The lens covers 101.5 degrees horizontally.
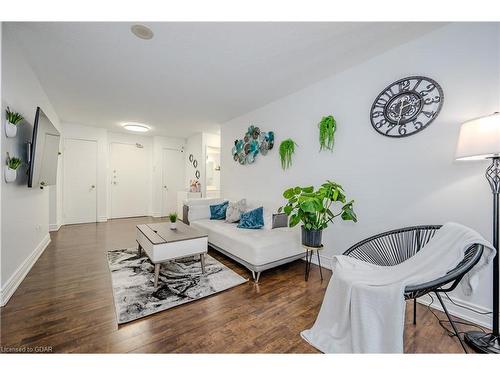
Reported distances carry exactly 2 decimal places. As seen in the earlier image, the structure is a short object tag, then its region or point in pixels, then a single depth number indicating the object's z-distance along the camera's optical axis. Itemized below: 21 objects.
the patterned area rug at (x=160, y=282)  1.77
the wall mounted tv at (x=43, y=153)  2.11
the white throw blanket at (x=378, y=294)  1.15
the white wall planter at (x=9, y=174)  1.80
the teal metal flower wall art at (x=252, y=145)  3.60
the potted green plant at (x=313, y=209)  2.09
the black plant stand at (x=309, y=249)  2.21
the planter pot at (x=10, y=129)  1.79
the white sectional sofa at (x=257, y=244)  2.29
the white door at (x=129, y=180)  5.75
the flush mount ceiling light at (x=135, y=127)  4.72
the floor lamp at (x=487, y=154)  1.27
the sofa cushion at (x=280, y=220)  2.87
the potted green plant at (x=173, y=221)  2.65
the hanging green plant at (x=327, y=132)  2.59
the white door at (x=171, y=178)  6.32
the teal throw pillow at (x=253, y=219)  2.93
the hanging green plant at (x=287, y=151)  3.13
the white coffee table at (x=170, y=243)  2.09
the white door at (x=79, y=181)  4.96
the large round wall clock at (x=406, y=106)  1.85
